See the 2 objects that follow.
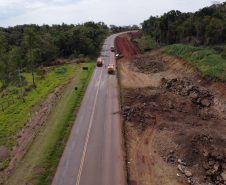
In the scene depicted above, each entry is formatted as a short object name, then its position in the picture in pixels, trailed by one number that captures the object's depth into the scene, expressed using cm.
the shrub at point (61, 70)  4494
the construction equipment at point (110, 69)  4371
